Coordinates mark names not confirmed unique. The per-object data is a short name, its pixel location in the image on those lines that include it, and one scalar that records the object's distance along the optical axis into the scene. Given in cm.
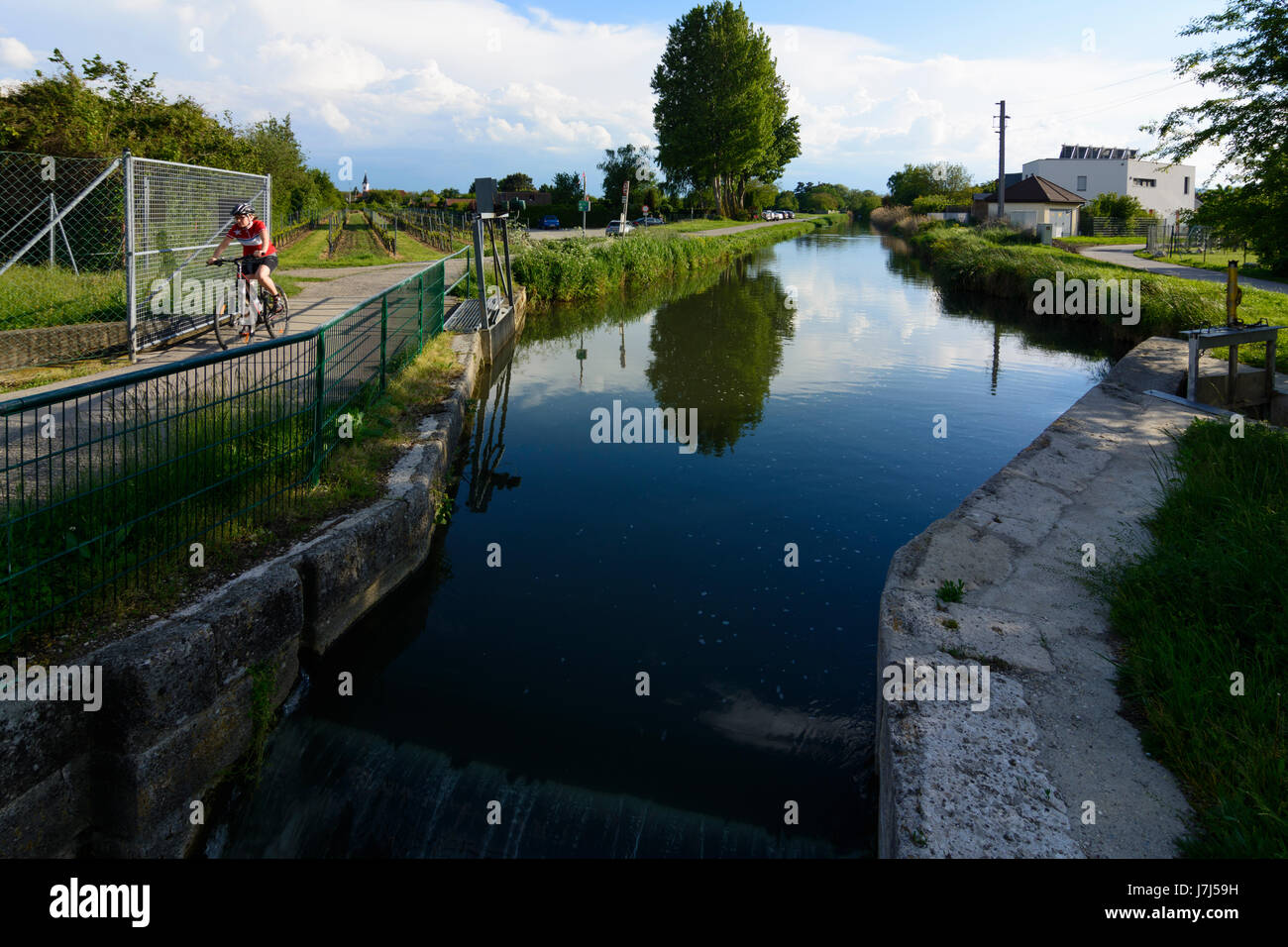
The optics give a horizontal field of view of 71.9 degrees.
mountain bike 1030
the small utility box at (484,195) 1382
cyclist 1006
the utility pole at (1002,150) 4972
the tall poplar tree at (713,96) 6206
